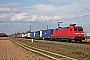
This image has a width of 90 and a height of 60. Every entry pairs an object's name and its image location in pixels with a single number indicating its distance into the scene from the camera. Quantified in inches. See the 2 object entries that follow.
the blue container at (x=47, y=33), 2491.5
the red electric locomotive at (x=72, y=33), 1598.2
